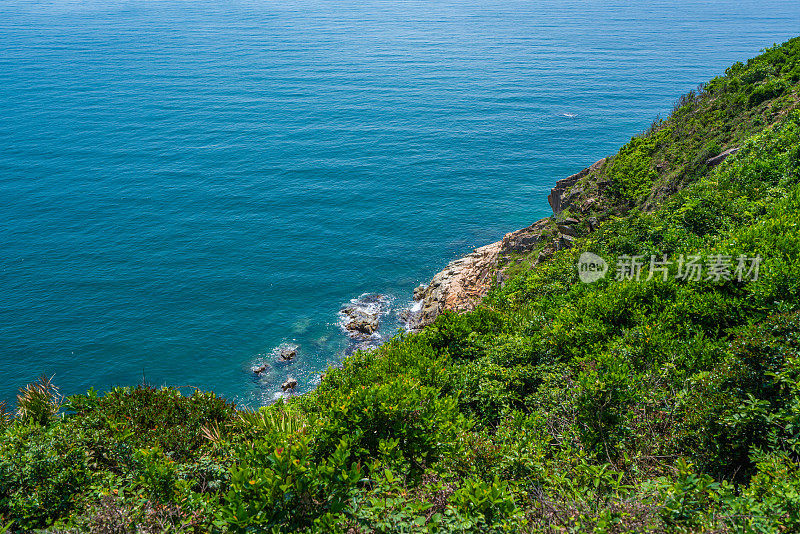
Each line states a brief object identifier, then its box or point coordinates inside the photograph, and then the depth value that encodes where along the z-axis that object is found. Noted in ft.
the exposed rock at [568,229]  108.37
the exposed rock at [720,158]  90.96
